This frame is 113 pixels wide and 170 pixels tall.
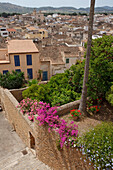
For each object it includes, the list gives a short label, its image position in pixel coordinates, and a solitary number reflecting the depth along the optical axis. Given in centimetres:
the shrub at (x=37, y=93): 1258
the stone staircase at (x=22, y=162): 1024
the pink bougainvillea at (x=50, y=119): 779
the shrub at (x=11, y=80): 1605
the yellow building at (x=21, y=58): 1883
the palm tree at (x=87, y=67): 807
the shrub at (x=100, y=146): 630
